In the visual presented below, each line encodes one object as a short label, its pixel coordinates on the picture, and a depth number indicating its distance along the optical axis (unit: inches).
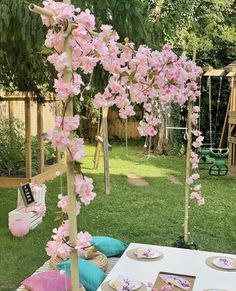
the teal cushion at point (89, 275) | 119.0
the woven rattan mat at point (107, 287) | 99.9
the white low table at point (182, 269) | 105.7
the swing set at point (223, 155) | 316.2
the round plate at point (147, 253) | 120.4
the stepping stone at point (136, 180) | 294.3
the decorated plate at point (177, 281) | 103.0
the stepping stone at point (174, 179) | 299.0
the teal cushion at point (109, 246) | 152.4
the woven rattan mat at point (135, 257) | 119.3
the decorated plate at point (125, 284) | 99.2
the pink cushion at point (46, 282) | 108.1
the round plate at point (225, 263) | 114.3
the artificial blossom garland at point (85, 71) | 41.0
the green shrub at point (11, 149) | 285.1
